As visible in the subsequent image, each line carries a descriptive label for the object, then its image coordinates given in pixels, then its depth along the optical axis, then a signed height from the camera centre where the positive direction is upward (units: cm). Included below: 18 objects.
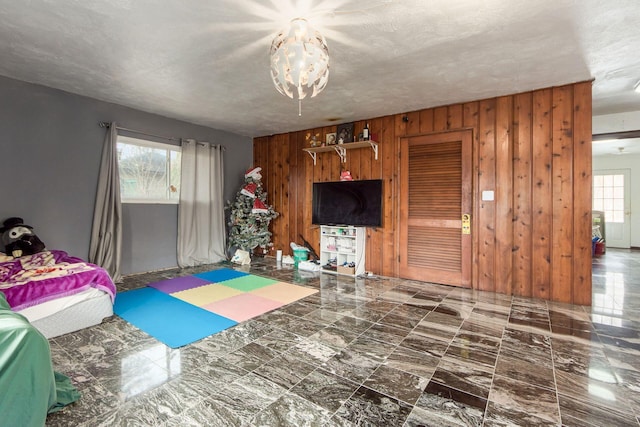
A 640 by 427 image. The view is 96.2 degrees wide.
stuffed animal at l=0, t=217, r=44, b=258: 315 -30
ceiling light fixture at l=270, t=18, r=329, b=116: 196 +108
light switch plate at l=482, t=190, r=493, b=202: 379 +27
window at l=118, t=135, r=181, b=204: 437 +68
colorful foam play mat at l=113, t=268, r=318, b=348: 261 -101
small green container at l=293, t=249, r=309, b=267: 523 -75
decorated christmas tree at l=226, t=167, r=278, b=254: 556 -5
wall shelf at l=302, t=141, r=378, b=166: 461 +114
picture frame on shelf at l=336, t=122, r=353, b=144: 482 +137
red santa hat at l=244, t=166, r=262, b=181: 570 +80
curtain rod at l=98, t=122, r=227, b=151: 403 +125
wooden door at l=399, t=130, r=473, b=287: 395 +12
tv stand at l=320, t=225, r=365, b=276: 464 -57
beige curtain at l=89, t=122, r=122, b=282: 393 -5
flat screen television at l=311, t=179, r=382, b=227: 457 +19
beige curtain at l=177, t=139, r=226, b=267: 500 +13
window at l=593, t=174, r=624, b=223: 764 +54
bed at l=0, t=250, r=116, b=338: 236 -70
